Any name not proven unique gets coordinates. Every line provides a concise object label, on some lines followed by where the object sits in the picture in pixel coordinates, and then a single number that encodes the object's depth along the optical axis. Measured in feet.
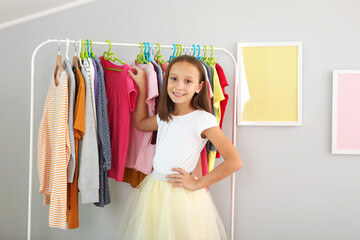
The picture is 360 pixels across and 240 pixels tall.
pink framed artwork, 7.39
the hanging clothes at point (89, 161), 5.87
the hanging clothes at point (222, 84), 6.68
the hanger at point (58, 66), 6.00
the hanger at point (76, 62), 6.13
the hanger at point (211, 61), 6.76
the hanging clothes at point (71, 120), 5.82
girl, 5.30
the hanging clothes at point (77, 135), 5.85
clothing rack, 6.97
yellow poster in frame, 7.49
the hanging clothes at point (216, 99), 6.42
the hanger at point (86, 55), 6.25
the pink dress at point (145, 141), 6.26
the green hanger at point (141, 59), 6.61
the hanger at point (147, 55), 6.56
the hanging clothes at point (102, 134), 6.07
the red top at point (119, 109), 6.31
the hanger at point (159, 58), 6.75
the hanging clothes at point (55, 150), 5.67
